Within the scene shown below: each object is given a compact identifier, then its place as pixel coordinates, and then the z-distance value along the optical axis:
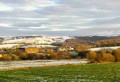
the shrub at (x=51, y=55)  125.38
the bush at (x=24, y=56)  126.07
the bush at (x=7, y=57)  123.41
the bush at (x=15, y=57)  125.75
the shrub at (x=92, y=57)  82.01
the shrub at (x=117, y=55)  84.64
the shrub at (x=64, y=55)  124.52
